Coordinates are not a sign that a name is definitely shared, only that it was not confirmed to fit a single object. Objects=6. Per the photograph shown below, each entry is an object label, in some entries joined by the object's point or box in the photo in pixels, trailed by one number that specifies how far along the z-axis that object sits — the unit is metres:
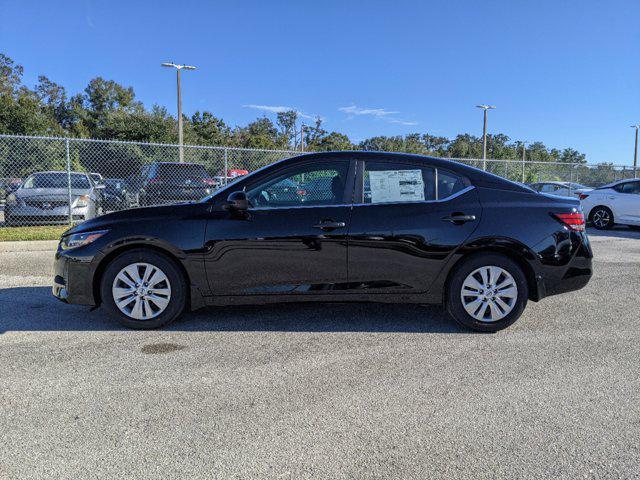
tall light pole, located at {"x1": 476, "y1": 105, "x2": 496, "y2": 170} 35.62
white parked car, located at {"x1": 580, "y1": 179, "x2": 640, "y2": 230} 13.28
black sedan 4.41
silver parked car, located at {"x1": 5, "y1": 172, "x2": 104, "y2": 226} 11.55
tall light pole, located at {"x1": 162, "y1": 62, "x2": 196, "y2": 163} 22.58
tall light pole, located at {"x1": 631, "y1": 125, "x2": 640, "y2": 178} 46.35
